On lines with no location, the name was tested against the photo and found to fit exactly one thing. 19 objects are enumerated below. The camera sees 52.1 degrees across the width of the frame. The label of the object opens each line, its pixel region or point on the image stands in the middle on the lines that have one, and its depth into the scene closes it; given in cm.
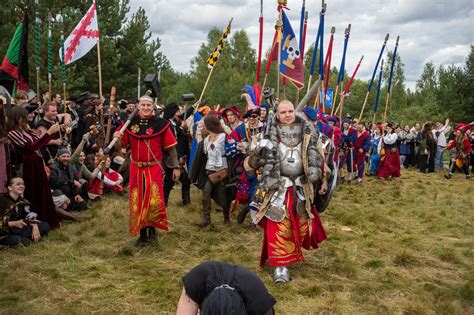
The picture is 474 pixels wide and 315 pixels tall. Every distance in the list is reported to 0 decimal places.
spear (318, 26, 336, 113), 1022
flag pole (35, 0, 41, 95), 779
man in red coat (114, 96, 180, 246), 584
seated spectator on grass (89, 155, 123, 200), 888
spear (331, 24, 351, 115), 1075
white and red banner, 855
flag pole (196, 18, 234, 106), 964
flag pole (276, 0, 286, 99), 632
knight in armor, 499
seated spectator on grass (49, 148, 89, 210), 742
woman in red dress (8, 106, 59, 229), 616
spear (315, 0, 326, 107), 866
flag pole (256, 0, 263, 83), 901
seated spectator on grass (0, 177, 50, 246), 581
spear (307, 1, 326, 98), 867
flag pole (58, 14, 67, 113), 803
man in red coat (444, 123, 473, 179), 1488
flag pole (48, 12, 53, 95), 786
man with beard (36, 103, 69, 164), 671
